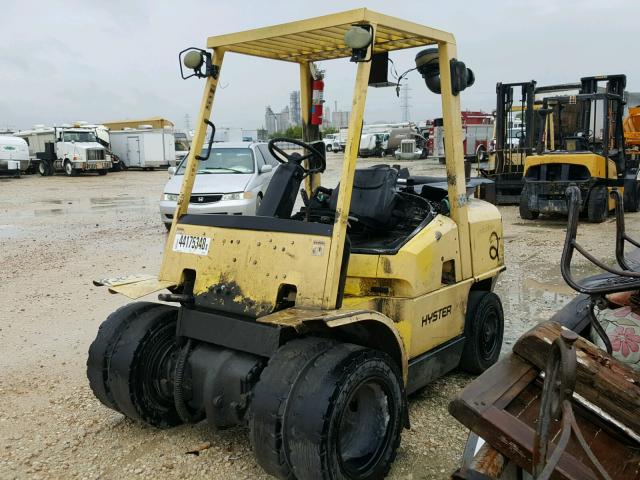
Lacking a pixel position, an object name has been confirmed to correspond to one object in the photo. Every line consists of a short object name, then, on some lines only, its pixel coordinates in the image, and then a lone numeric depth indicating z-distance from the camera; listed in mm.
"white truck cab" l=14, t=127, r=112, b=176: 29812
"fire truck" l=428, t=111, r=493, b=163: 31344
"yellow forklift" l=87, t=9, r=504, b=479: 3113
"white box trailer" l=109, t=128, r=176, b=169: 33438
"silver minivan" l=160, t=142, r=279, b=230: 11516
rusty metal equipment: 2035
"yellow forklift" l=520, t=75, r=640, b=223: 12484
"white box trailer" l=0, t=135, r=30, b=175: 28125
